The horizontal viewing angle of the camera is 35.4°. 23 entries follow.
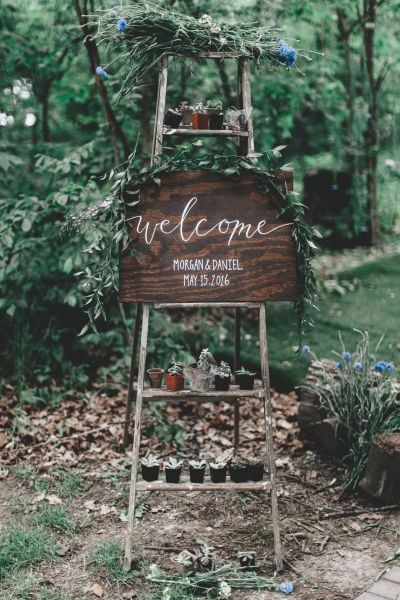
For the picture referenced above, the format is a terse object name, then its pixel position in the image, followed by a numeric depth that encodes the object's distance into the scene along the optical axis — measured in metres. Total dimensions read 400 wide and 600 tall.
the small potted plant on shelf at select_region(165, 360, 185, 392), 3.31
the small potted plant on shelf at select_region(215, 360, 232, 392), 3.31
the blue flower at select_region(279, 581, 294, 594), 2.96
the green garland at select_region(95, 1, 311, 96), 3.17
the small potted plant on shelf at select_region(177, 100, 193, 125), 3.38
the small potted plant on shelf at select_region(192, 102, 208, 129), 3.35
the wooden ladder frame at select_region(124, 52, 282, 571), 3.18
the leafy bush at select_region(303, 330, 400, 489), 3.95
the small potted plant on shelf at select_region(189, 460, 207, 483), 3.24
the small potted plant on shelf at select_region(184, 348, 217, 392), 3.27
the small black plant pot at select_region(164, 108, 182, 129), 3.37
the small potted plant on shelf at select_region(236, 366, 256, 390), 3.39
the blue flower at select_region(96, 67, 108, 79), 3.30
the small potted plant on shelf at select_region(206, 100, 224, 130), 3.38
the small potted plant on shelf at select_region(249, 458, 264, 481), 3.26
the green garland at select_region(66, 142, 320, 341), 3.20
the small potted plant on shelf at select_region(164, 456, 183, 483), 3.22
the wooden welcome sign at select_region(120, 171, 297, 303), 3.24
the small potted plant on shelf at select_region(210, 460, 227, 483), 3.24
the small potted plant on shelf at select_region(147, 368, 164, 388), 3.50
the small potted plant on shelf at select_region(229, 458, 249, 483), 3.25
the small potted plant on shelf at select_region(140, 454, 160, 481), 3.24
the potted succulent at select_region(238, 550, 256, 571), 3.15
